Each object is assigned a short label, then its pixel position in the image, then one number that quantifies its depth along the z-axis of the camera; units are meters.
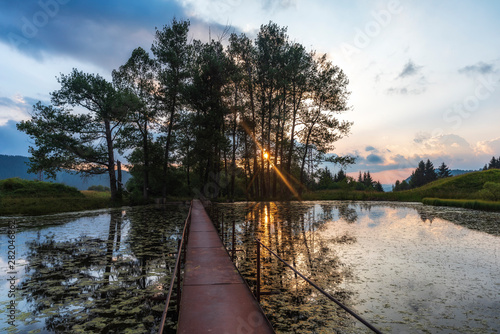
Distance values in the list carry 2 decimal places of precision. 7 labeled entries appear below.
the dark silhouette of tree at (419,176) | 87.12
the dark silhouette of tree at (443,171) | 92.76
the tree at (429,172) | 86.25
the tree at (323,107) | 34.72
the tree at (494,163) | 87.36
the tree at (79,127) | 23.12
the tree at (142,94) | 28.64
